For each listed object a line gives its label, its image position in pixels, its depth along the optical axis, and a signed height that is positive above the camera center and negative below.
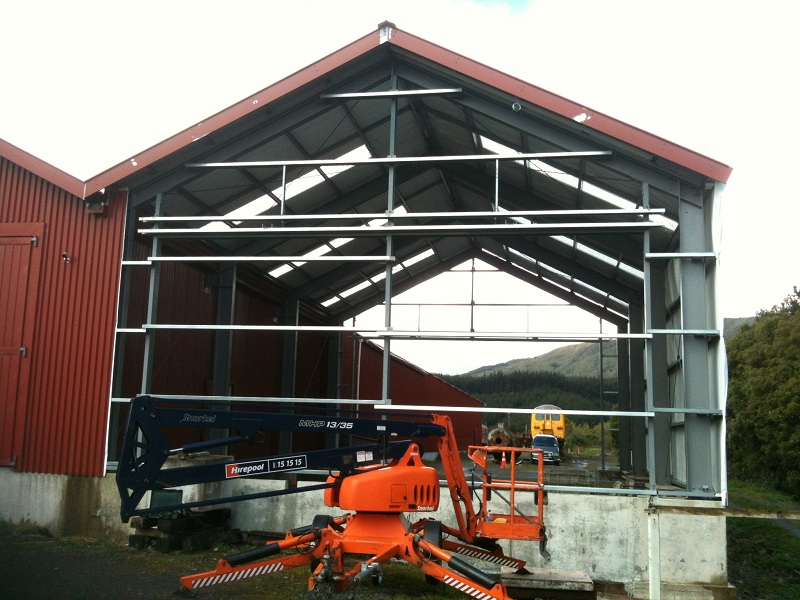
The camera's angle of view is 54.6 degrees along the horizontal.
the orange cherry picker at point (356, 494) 8.07 -1.01
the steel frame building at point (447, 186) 12.78 +4.42
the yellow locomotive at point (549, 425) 39.70 -0.52
